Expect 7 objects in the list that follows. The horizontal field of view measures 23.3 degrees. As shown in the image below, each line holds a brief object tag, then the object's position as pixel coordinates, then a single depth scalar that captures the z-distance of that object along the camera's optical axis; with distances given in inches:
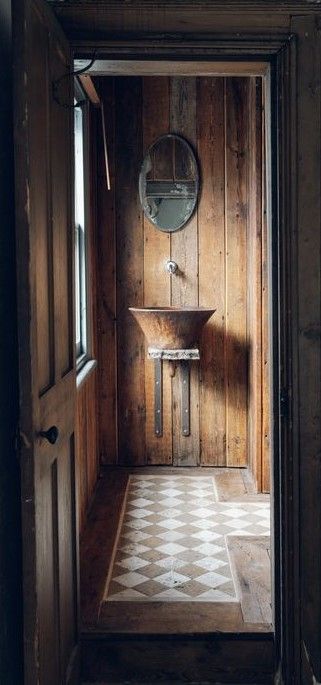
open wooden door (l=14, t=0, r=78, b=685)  72.1
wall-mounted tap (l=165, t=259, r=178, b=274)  202.5
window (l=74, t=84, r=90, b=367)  176.2
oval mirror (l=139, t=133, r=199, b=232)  201.8
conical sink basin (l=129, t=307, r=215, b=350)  183.0
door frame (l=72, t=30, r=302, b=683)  95.0
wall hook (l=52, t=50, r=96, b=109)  85.5
